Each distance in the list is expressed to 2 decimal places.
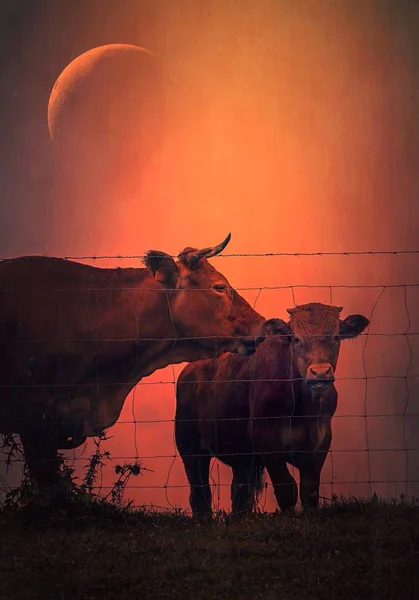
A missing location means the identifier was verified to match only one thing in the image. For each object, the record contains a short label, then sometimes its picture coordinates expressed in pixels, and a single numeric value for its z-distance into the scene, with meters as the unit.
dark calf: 14.80
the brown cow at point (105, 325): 15.12
